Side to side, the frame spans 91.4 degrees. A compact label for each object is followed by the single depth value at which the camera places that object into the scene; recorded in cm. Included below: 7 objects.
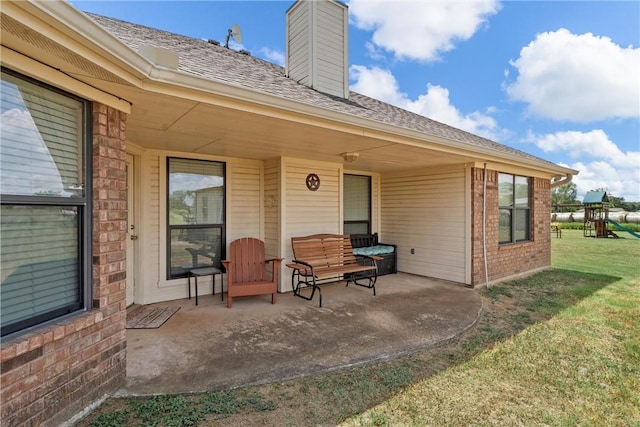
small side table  457
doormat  359
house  174
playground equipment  1566
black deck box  657
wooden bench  489
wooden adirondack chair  432
